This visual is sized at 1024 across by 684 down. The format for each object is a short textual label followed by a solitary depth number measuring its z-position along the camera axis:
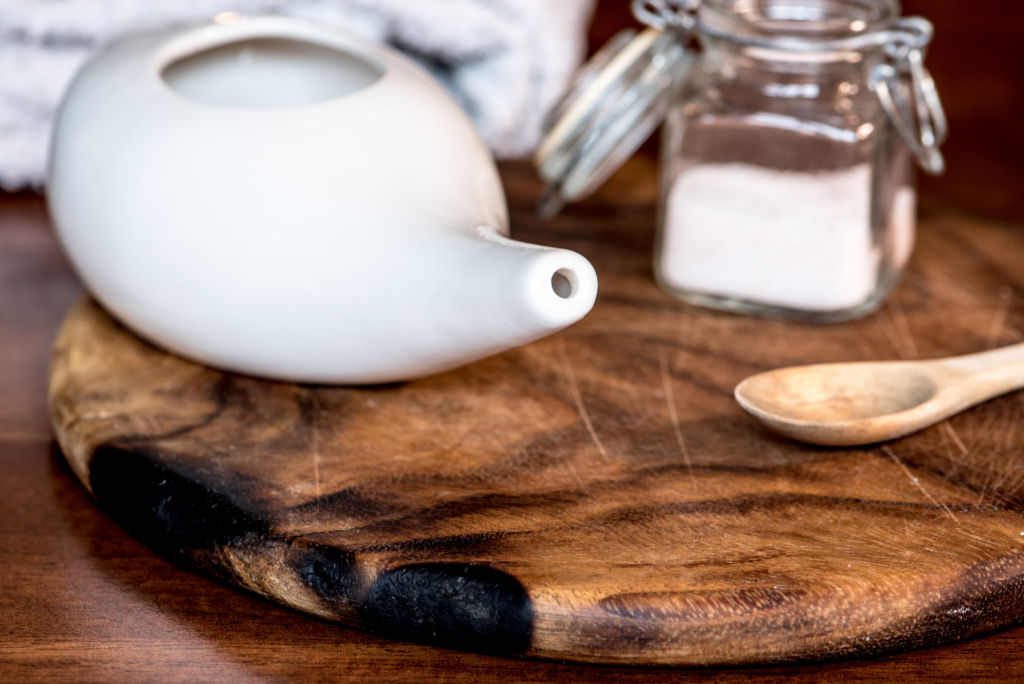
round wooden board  0.51
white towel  0.68
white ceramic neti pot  0.55
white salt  0.60
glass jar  0.60
